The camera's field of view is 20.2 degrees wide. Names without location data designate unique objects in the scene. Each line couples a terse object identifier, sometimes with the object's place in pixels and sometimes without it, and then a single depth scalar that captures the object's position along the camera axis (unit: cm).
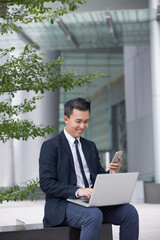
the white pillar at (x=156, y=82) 1477
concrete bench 436
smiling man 427
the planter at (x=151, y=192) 1414
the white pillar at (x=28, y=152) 1817
